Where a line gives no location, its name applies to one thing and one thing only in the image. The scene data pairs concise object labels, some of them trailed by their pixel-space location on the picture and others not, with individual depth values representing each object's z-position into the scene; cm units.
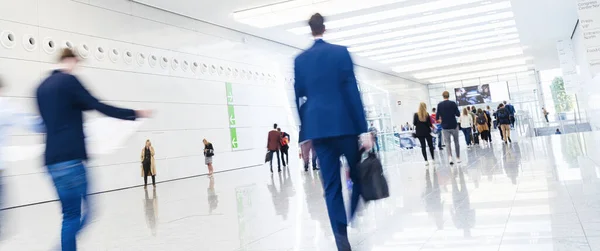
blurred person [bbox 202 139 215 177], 1617
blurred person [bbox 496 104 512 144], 1759
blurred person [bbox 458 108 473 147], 1724
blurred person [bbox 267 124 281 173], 1602
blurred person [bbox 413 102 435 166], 1169
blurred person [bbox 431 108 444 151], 2037
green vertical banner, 1872
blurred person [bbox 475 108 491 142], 1895
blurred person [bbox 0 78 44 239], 357
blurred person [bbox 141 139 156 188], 1346
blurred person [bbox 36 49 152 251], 319
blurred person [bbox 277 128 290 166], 1679
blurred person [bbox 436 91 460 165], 1084
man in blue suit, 338
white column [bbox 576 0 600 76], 1065
